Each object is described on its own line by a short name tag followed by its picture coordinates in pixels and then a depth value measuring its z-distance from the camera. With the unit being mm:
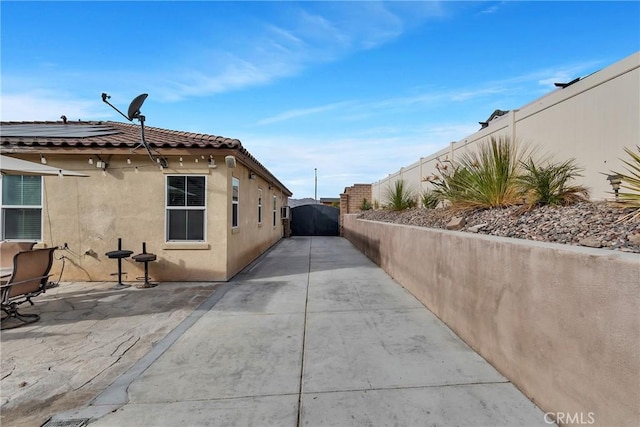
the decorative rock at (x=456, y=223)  5480
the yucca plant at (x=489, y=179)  5320
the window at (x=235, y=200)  8344
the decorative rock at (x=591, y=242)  2660
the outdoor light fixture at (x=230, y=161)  7309
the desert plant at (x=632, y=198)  2914
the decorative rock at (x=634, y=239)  2486
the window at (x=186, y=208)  7629
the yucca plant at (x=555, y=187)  4461
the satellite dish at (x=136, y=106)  6598
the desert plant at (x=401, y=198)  11453
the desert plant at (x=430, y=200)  9044
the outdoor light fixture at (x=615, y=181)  3391
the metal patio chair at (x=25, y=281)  4695
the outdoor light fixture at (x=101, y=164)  7488
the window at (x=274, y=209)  17156
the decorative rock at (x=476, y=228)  4712
